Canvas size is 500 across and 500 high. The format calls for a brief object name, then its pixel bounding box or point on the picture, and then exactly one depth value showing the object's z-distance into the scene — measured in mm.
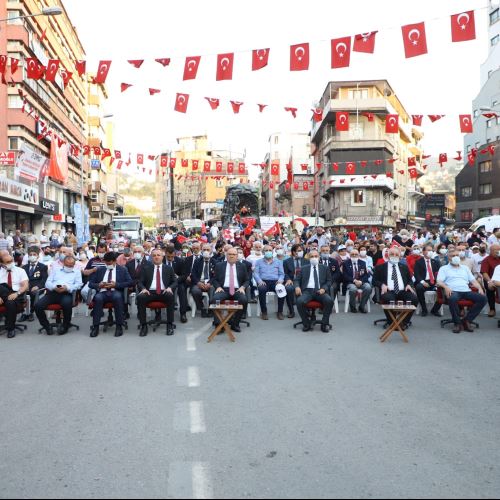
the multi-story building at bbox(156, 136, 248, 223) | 112062
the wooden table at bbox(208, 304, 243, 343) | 9516
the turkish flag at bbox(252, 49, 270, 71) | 12992
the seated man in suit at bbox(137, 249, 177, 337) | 10523
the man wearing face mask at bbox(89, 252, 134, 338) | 10297
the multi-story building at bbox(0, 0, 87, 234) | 33219
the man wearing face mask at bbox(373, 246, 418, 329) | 10977
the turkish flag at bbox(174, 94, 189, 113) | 17375
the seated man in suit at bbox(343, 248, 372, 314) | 13172
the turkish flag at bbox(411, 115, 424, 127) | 20719
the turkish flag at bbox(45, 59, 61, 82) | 15168
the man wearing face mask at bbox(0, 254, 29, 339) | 10234
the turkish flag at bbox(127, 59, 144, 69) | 13555
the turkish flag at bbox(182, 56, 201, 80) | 13641
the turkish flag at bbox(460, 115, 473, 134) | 20828
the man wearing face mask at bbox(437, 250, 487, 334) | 10461
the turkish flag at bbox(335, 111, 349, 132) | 23344
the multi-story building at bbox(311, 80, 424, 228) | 54062
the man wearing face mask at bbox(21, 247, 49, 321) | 12133
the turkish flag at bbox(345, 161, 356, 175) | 53550
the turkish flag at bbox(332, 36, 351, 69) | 12211
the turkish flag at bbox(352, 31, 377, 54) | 11766
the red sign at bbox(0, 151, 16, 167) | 26892
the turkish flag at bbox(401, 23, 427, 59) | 11125
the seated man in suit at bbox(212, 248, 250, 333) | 11172
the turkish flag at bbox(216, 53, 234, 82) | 13305
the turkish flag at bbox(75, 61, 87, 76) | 15020
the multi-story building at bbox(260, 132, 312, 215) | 88325
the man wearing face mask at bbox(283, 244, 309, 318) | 12539
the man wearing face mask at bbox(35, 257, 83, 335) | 10430
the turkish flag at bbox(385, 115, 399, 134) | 22438
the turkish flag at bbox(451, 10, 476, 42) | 10719
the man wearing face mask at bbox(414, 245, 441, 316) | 12422
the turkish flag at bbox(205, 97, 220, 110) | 18375
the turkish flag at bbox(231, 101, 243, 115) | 18734
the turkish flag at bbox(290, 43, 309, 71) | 12680
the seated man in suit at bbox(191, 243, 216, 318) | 12312
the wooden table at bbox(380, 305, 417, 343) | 9391
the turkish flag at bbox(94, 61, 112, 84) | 14195
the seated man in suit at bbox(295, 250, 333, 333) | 10672
